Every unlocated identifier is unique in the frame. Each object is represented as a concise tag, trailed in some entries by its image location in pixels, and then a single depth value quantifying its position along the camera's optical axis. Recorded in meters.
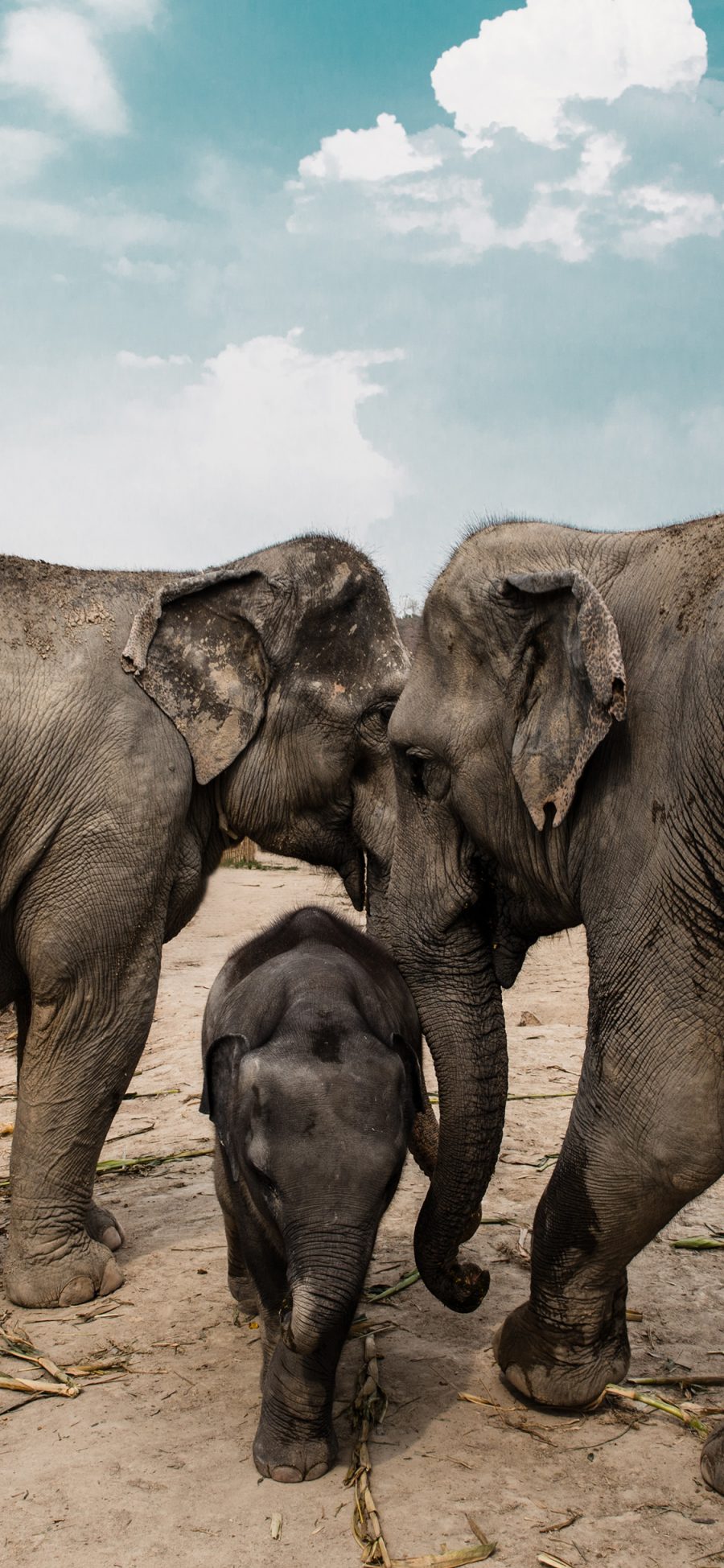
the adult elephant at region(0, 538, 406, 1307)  4.50
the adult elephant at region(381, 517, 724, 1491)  3.06
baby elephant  3.15
